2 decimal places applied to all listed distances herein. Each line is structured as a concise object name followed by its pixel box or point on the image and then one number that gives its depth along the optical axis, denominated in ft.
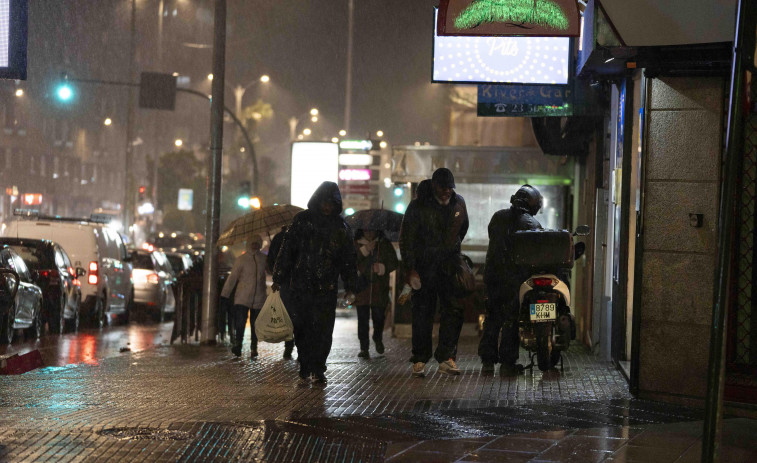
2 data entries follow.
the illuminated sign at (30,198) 148.36
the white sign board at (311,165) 129.80
